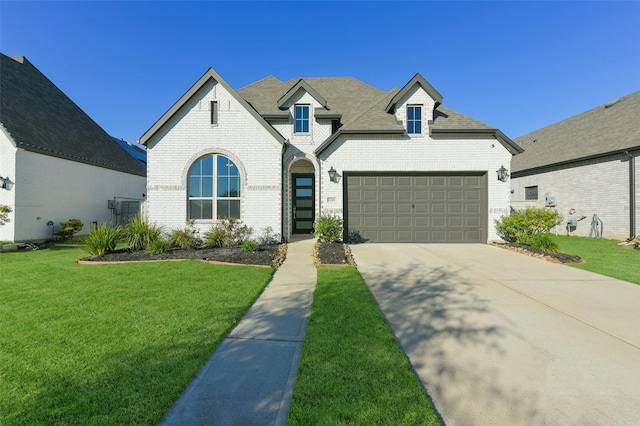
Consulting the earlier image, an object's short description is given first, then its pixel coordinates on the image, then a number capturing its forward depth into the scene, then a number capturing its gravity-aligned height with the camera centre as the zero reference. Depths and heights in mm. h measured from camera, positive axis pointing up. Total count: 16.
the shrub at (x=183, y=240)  9289 -936
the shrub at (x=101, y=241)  7984 -861
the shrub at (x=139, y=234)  8961 -708
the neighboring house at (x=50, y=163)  10508 +2414
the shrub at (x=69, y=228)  11711 -694
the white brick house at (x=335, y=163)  10289 +2117
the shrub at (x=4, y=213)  9703 -10
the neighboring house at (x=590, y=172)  12204 +2391
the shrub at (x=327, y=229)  9922 -553
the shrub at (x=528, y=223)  9617 -286
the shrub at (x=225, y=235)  9586 -773
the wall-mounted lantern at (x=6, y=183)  10281 +1159
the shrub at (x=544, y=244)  8672 -944
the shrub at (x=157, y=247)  8336 -1063
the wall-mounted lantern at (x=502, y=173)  10961 +1750
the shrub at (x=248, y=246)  8578 -1045
